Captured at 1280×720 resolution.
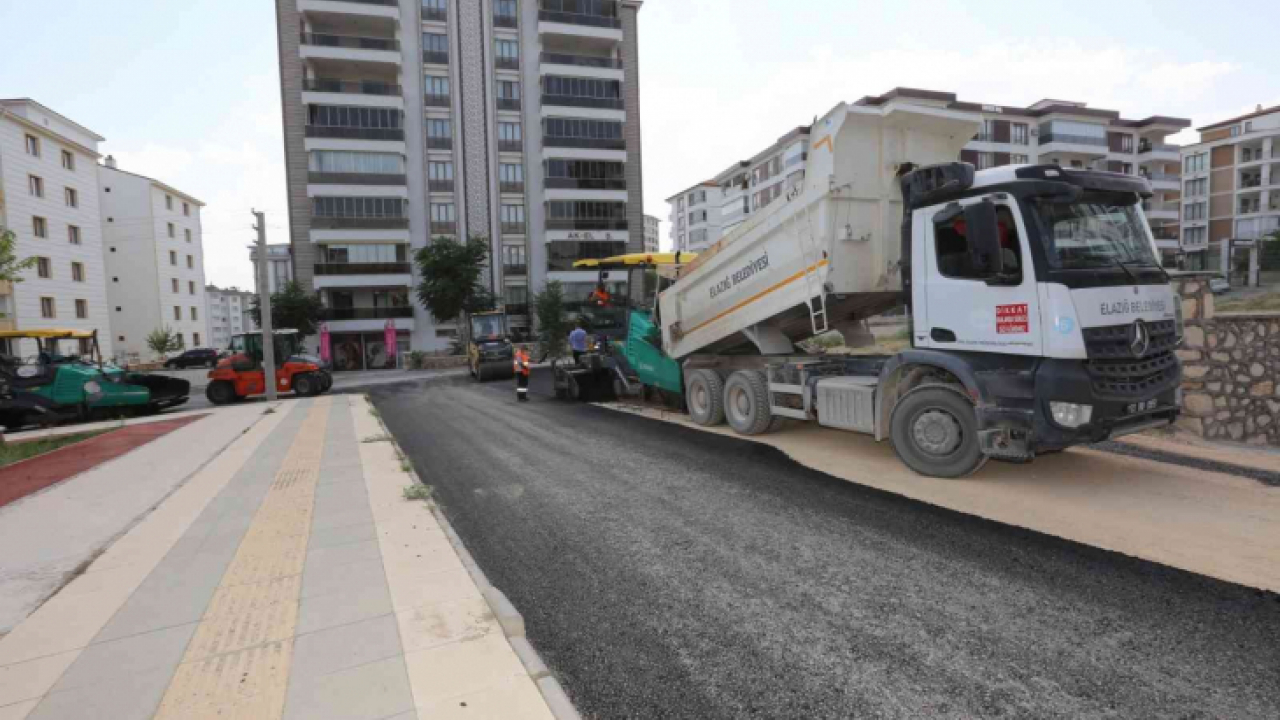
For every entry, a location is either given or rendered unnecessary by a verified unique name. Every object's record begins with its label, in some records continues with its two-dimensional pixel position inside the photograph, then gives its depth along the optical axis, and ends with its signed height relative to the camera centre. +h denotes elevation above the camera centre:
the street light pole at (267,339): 19.70 +0.08
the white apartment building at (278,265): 99.88 +12.17
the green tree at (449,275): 40.69 +3.92
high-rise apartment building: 43.34 +13.72
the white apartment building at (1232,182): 59.03 +12.90
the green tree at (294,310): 40.38 +1.95
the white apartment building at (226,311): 129.75 +6.52
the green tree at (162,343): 49.22 +0.11
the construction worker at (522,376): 15.72 -1.01
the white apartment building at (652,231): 158.62 +25.42
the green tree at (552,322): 32.84 +0.73
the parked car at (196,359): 44.25 -1.11
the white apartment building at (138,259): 52.66 +7.13
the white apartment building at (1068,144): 56.66 +16.43
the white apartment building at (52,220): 36.75 +7.86
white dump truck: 5.80 +0.33
